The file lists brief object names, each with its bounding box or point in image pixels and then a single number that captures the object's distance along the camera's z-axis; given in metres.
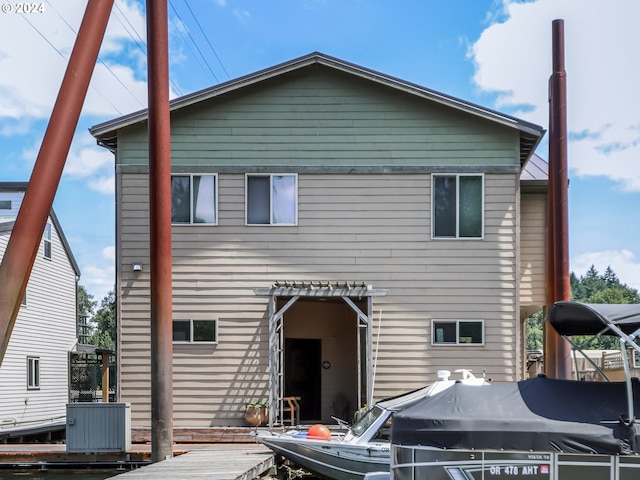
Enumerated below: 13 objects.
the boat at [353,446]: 10.17
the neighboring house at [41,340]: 22.28
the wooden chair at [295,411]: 14.50
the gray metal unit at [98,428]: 12.73
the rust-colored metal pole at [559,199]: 13.98
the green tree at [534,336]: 100.19
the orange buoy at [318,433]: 11.06
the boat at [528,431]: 5.40
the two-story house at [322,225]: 14.84
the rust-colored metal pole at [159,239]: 11.02
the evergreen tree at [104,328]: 61.13
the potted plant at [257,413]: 14.34
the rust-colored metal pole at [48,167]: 8.05
